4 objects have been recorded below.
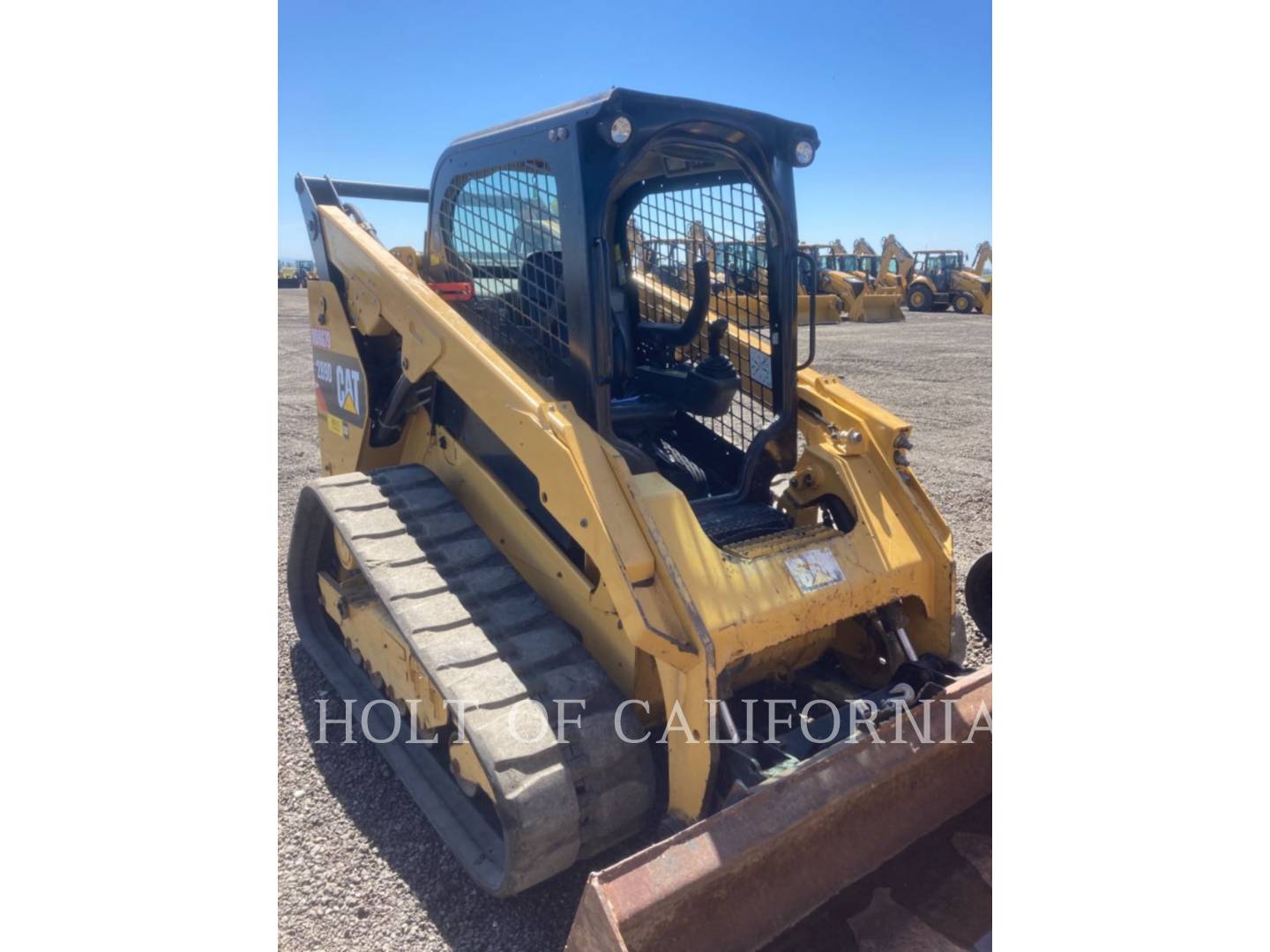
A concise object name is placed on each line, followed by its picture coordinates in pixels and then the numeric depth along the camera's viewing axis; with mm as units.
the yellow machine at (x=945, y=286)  23922
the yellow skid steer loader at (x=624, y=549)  2080
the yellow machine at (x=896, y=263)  25966
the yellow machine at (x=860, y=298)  22203
